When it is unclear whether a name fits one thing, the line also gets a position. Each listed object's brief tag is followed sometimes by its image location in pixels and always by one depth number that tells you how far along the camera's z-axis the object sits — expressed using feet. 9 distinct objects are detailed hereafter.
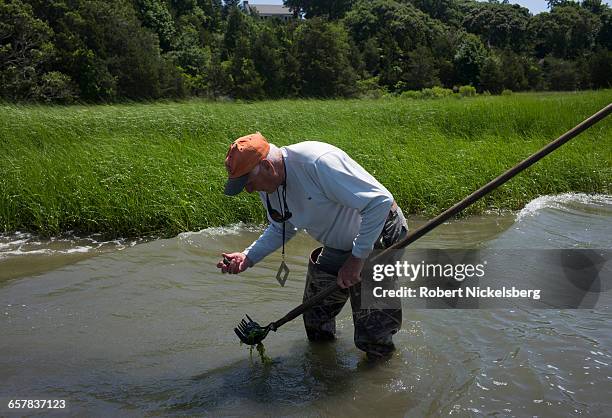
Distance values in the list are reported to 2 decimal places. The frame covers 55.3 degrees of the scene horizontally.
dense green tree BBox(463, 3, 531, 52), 209.56
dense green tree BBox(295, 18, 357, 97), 146.10
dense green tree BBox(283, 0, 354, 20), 282.77
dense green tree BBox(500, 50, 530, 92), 150.00
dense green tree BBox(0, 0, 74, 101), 85.87
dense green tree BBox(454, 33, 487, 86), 160.97
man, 8.54
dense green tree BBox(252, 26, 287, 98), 141.79
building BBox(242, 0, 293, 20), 361.65
